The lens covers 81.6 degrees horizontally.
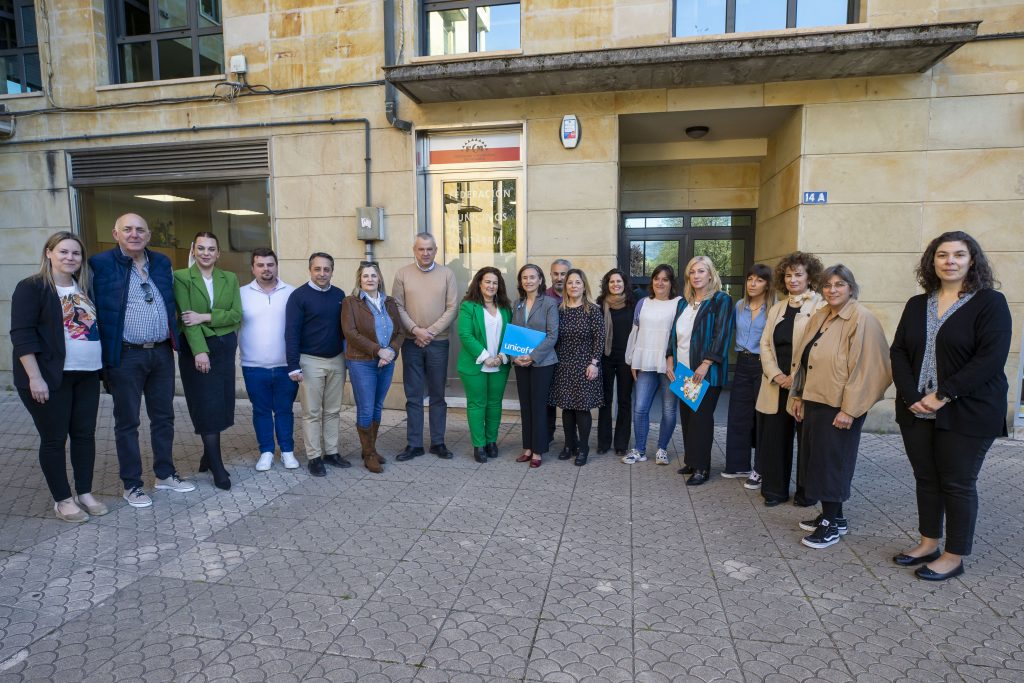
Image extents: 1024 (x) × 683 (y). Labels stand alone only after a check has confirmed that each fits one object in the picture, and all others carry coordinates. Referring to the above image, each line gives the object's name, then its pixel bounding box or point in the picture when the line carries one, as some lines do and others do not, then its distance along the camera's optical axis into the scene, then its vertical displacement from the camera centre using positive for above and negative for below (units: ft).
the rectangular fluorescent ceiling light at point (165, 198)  28.25 +4.20
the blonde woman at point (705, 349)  16.12 -1.77
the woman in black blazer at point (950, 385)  10.31 -1.83
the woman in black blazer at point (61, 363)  12.45 -1.65
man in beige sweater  18.47 -1.27
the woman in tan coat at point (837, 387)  11.96 -2.12
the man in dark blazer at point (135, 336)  13.85 -1.20
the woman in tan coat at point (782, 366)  14.33 -2.00
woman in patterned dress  17.62 -2.12
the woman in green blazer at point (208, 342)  15.34 -1.47
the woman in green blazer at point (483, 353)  17.92 -2.04
